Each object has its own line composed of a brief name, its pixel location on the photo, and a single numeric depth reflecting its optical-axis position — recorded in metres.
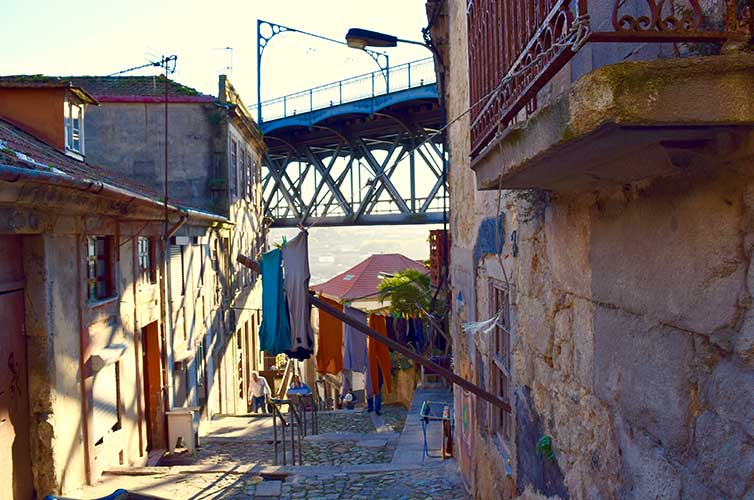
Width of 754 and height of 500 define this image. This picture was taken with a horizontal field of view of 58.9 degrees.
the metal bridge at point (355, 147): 22.94
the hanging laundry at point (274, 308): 6.90
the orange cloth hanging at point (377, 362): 18.03
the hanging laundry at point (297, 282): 6.57
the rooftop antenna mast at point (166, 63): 12.74
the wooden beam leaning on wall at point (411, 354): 4.95
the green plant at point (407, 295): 22.45
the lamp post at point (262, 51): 21.70
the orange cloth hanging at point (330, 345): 18.94
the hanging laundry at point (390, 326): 20.67
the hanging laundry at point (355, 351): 17.94
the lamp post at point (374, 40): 9.71
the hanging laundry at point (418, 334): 21.19
